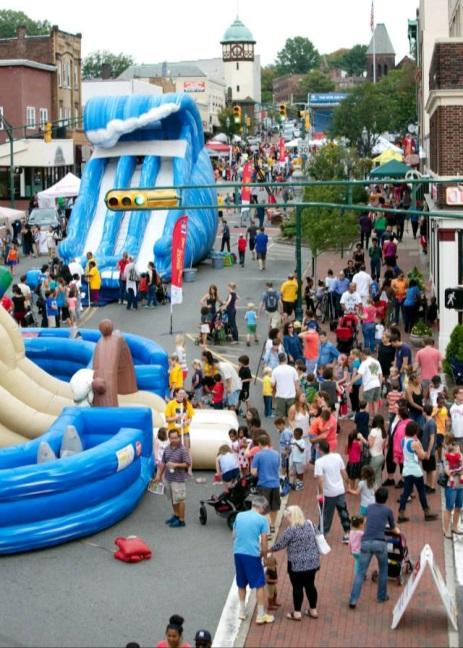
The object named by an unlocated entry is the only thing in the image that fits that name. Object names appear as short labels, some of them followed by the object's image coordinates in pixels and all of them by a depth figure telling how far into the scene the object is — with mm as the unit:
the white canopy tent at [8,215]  44500
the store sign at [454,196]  28500
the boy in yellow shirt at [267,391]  21719
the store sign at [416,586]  13227
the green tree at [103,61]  173488
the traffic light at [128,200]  26203
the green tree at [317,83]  180000
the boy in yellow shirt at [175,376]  21938
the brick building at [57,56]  71812
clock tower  180000
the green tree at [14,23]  159625
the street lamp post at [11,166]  52219
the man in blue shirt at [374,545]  13781
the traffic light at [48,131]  51081
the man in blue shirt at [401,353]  22456
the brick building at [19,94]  66812
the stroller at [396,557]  14397
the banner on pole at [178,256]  29031
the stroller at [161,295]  34438
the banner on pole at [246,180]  50312
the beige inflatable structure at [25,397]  18406
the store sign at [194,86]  133750
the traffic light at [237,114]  55400
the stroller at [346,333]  25656
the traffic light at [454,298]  23141
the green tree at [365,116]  80000
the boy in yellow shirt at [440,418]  18484
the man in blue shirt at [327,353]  23172
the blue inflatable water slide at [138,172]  36844
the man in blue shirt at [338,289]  30200
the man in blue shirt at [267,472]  16062
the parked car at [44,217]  46969
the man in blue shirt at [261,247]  39656
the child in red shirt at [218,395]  21969
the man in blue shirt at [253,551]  13438
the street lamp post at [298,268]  26766
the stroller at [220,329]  29031
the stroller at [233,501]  16500
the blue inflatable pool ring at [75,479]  15414
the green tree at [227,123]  111062
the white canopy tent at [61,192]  49219
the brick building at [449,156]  28047
